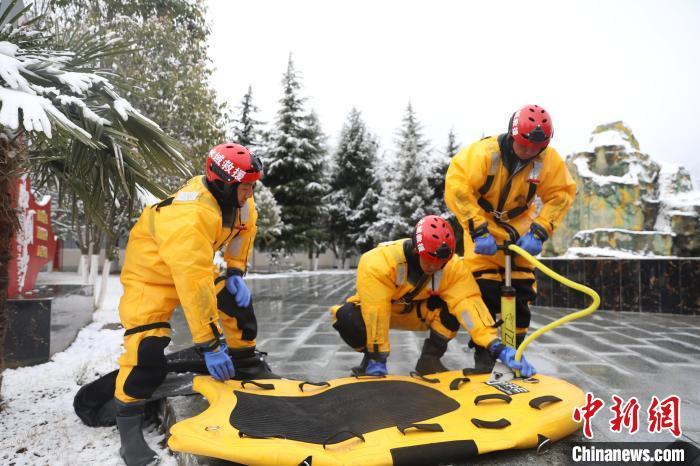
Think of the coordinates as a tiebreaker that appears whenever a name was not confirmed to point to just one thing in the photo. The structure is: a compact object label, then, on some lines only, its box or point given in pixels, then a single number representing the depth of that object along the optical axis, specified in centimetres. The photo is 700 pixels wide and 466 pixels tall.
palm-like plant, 225
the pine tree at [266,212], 1980
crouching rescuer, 299
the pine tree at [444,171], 2528
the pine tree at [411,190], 2667
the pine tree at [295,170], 2591
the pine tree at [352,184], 3119
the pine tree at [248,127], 2817
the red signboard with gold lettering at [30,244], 436
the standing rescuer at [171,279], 228
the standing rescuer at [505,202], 308
